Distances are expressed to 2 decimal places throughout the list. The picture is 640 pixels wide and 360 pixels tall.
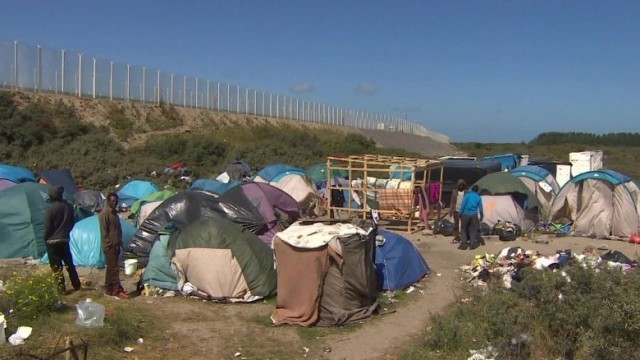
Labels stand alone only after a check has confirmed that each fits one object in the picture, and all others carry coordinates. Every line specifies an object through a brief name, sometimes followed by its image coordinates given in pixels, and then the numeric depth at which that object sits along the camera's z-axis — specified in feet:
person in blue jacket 48.47
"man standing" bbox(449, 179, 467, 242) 51.93
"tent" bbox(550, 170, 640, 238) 55.11
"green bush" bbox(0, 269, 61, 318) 26.21
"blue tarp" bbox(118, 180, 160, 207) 68.79
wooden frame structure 56.75
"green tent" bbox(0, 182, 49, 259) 41.83
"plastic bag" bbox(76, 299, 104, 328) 26.08
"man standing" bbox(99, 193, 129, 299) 32.35
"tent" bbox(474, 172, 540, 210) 57.77
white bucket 38.11
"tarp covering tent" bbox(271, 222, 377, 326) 28.78
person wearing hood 31.71
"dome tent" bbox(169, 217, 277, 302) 32.76
